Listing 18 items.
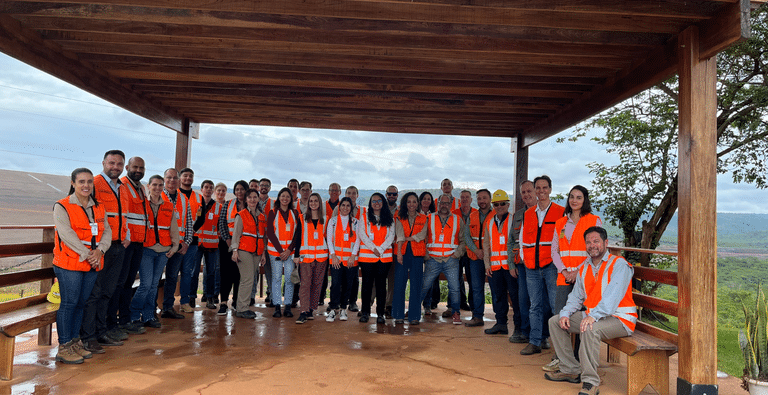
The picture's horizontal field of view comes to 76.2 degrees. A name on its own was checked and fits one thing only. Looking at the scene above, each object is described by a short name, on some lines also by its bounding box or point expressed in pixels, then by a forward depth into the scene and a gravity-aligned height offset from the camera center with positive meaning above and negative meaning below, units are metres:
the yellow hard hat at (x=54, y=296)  5.13 -0.84
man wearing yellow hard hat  6.28 -0.36
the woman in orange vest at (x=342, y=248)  6.78 -0.30
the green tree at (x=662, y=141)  8.70 +1.92
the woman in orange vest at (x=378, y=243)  6.64 -0.21
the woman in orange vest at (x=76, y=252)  4.36 -0.32
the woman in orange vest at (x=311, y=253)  6.77 -0.40
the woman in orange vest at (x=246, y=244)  6.89 -0.31
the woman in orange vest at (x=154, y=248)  5.86 -0.35
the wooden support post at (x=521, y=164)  9.01 +1.25
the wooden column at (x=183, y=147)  8.87 +1.35
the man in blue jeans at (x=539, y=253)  5.39 -0.23
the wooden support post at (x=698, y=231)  3.99 +0.06
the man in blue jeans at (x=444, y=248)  6.83 -0.26
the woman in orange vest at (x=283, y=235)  6.83 -0.15
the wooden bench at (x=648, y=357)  4.02 -1.01
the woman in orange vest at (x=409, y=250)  6.75 -0.30
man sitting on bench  4.13 -0.61
